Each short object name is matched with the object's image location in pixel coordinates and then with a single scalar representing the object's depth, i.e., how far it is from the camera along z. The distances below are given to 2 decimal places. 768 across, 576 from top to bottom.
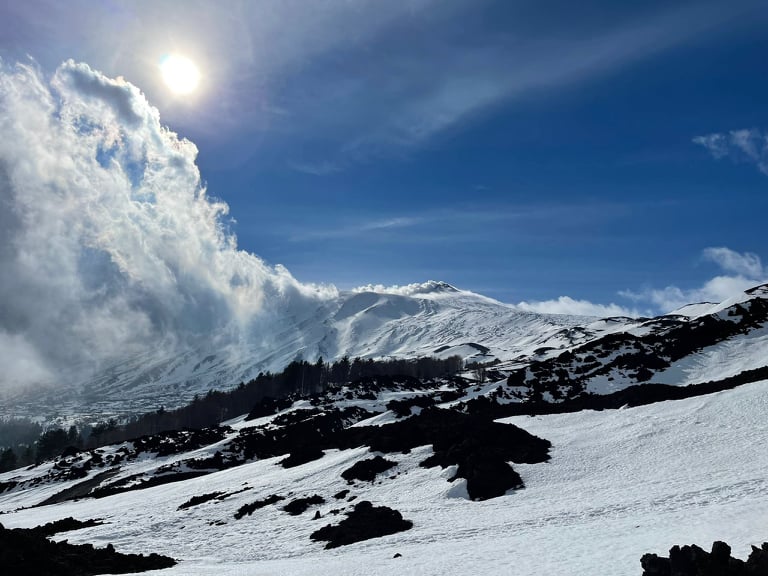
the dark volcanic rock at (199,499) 45.84
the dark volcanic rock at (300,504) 40.25
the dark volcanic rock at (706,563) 14.48
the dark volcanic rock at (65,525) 40.38
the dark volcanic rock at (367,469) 45.62
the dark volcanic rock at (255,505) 41.22
